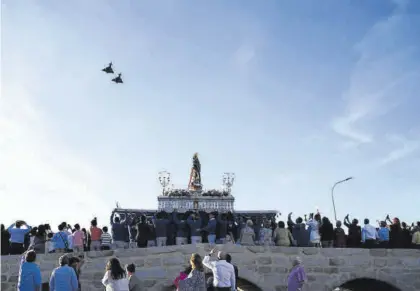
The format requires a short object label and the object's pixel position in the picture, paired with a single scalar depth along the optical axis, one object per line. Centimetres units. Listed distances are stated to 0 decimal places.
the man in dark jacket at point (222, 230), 1383
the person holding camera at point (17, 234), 1277
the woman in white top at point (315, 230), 1427
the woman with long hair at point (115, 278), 698
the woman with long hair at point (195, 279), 754
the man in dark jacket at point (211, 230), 1372
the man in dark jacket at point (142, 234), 1390
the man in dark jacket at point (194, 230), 1394
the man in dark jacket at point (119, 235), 1404
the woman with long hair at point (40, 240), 1317
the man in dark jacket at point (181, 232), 1393
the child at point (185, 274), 812
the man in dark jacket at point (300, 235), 1431
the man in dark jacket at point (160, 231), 1377
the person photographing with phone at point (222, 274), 834
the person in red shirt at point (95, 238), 1374
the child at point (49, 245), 1302
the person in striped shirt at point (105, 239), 1365
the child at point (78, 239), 1347
